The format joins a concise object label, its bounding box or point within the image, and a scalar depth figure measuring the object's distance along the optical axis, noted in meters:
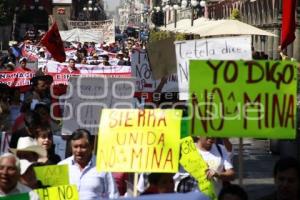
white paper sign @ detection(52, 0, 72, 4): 102.44
